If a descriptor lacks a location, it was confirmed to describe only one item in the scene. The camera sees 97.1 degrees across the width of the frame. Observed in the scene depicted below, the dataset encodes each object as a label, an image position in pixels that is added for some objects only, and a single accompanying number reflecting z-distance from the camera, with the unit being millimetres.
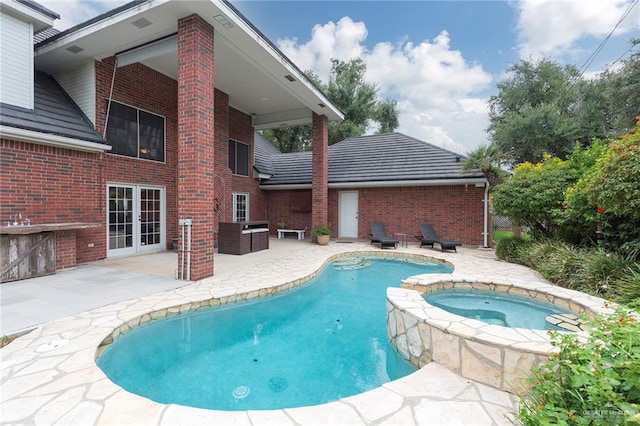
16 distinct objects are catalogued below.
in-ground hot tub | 2484
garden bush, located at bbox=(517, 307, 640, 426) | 1470
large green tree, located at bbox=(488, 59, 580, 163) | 17141
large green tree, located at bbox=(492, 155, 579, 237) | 6941
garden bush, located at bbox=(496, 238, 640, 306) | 4262
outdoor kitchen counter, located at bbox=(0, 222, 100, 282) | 5168
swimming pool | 2725
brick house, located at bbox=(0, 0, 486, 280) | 5711
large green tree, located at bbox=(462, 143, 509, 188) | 9727
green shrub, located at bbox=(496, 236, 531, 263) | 7718
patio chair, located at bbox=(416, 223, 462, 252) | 9759
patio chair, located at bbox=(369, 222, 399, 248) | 10336
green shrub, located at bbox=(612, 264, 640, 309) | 3907
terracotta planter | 11336
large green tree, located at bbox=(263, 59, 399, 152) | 23203
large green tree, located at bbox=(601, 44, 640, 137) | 12203
